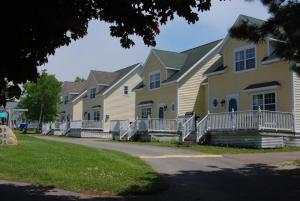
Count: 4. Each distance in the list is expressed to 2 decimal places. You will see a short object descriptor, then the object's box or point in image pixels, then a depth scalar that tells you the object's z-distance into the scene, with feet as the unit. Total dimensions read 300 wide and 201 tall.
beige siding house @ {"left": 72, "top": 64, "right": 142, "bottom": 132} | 128.69
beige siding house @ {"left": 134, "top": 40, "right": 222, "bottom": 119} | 90.64
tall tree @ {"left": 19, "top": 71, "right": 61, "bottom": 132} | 154.71
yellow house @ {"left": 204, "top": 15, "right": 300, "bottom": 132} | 65.25
